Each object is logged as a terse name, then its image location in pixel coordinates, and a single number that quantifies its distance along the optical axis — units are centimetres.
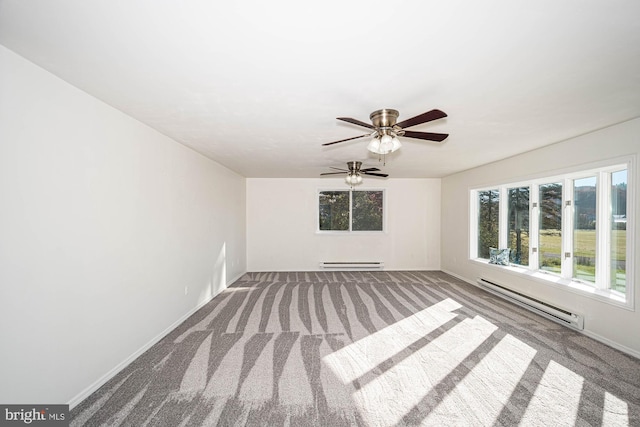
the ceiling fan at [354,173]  477
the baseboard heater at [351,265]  707
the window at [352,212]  731
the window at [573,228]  317
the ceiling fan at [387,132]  217
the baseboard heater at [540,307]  339
